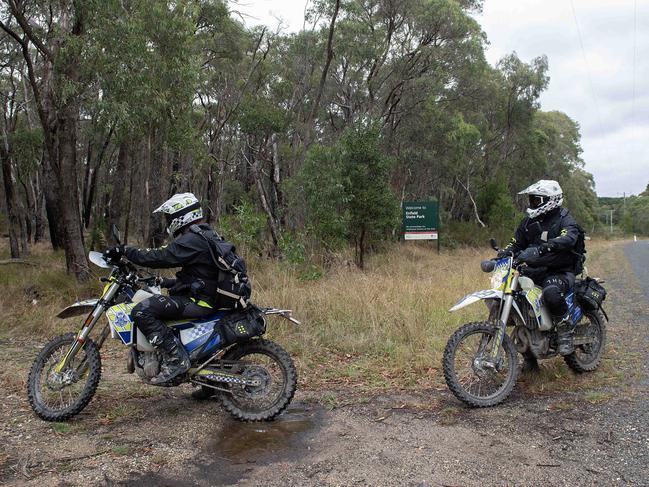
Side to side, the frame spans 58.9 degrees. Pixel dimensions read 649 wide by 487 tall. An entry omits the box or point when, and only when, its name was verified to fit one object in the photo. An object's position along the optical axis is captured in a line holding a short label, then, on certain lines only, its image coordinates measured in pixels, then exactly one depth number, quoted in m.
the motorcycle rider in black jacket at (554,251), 5.43
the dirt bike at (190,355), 4.80
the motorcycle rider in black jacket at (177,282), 4.66
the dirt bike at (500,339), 5.11
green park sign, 20.23
